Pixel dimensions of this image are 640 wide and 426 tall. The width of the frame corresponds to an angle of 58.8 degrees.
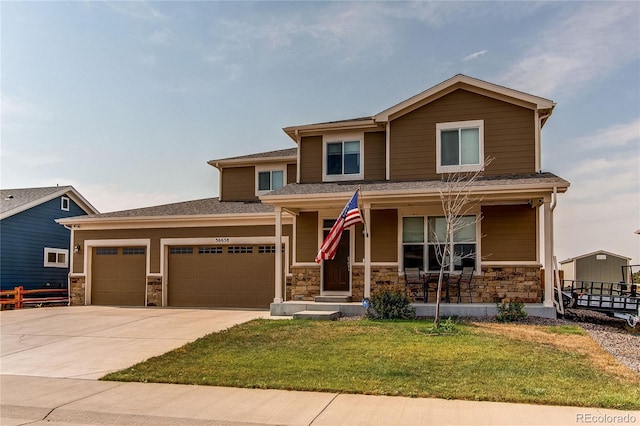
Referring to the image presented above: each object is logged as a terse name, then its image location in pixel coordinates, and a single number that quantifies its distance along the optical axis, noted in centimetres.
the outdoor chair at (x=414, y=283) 1614
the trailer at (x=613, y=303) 1342
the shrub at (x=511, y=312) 1357
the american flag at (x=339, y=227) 1412
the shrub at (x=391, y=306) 1412
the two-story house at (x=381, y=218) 1558
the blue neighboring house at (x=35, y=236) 2352
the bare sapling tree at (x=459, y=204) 1471
